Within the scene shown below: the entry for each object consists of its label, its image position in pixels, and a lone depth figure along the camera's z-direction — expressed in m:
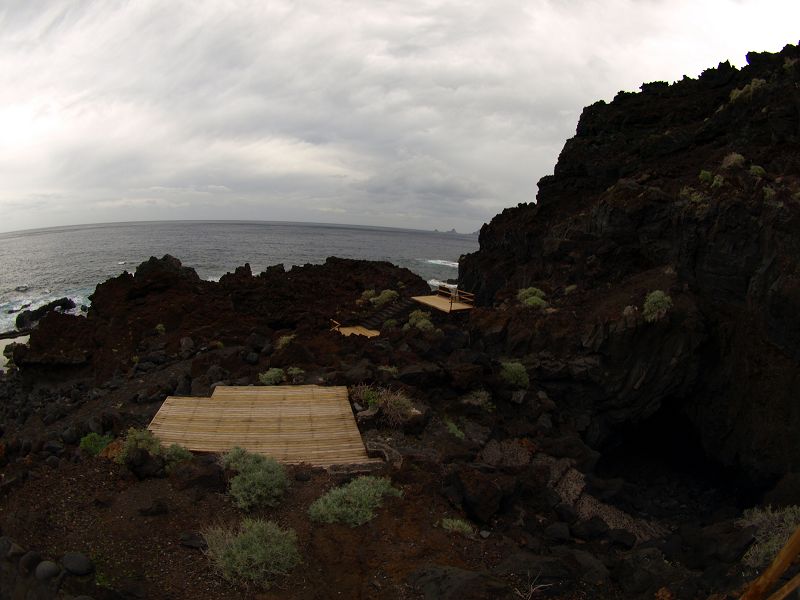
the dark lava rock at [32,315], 36.03
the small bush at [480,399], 13.13
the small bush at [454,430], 11.69
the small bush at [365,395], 11.85
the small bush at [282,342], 16.14
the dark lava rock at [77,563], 6.07
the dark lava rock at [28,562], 6.17
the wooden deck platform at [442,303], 23.79
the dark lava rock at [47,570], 6.01
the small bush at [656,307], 15.44
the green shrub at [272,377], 13.37
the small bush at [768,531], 7.29
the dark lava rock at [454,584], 5.83
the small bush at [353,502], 7.76
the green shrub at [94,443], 9.63
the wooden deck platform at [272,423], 10.09
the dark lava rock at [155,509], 7.64
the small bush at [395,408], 11.38
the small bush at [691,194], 17.03
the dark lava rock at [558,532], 8.58
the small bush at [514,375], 14.48
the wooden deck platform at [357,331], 21.86
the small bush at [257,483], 8.04
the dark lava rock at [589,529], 8.97
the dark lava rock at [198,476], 8.45
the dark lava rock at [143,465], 8.68
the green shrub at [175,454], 9.20
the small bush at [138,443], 8.94
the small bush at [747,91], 19.75
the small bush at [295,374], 13.68
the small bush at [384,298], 25.01
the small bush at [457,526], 7.79
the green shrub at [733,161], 17.91
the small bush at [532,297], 18.47
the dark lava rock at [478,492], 8.33
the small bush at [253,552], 6.48
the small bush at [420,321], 19.67
